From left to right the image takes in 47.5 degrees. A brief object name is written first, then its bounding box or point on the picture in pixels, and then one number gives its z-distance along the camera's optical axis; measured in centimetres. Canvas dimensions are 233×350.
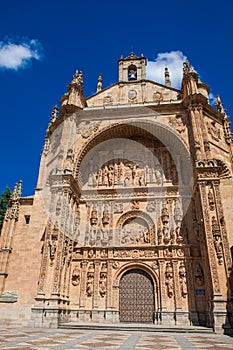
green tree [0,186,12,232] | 2165
